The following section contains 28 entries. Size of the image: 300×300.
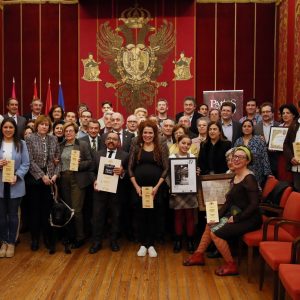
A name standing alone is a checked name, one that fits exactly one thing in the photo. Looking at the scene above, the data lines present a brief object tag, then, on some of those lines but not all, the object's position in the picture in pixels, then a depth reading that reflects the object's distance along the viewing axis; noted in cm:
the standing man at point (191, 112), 526
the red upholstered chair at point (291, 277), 233
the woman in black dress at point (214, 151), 421
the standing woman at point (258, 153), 431
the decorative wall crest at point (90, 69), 755
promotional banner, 653
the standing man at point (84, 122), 480
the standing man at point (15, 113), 529
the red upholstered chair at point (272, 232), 335
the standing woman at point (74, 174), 423
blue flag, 717
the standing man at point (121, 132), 449
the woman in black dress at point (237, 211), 351
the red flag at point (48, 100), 708
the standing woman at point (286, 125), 434
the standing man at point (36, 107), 538
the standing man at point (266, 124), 474
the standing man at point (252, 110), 538
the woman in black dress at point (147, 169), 408
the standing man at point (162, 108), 520
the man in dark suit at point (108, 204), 421
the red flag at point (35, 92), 712
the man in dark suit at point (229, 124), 475
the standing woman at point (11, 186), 399
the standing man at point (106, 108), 559
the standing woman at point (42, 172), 413
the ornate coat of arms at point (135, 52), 753
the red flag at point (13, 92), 714
